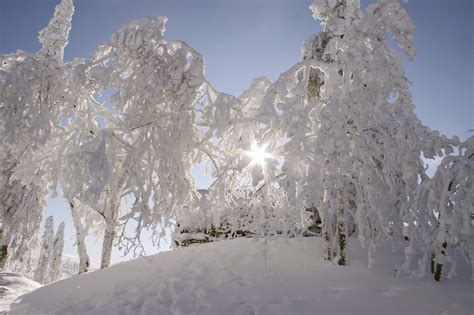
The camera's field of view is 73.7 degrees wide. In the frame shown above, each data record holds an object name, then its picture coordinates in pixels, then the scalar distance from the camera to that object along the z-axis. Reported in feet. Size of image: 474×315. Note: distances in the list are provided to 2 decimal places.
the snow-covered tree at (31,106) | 22.76
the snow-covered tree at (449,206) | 14.38
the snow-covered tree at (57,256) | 150.82
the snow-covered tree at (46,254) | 143.54
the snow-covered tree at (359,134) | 18.21
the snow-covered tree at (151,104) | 23.56
